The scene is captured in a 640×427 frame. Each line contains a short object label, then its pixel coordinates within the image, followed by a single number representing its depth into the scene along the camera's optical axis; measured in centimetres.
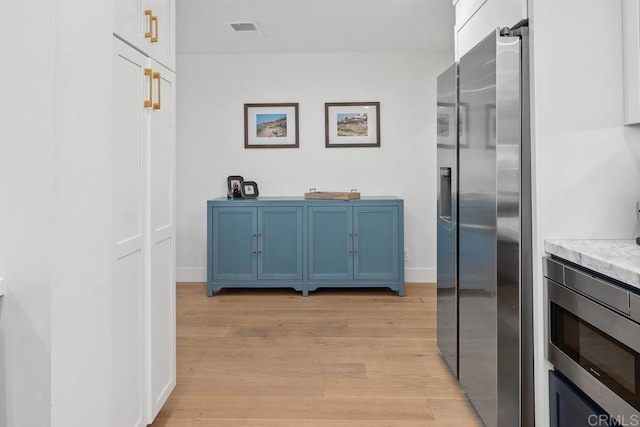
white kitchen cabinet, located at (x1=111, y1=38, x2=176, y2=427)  157
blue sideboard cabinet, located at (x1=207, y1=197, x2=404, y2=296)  430
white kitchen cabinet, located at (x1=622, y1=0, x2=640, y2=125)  148
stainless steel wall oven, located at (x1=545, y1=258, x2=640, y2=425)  112
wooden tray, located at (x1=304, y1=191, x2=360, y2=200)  432
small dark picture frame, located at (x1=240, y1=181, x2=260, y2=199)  455
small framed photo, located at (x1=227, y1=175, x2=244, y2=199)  455
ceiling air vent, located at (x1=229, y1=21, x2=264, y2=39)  385
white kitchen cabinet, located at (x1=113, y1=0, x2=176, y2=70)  155
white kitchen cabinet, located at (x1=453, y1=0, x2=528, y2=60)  172
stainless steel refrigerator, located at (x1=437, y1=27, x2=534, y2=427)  162
